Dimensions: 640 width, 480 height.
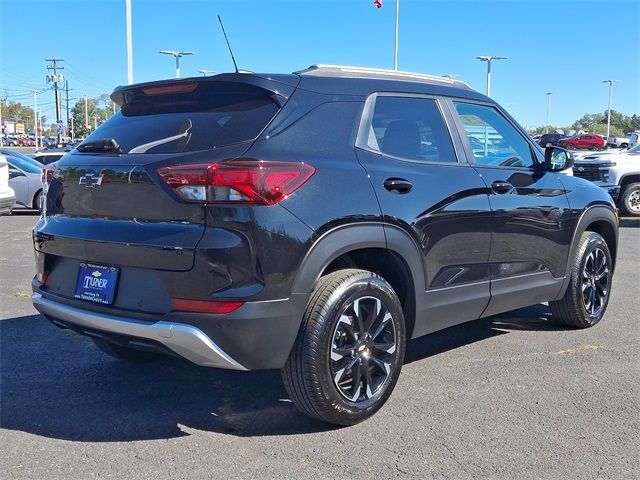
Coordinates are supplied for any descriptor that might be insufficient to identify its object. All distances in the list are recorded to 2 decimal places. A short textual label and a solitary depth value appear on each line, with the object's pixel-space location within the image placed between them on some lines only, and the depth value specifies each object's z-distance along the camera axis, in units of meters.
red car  55.49
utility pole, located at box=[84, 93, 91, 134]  108.58
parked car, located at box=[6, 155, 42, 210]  14.12
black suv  3.05
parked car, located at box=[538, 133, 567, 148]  45.88
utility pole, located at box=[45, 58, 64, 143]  82.19
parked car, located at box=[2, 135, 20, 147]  89.93
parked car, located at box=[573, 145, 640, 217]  14.07
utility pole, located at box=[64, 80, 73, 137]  113.12
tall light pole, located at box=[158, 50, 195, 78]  34.84
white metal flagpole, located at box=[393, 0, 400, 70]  34.34
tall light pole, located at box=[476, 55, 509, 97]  53.62
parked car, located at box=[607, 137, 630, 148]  53.42
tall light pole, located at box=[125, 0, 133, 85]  25.05
